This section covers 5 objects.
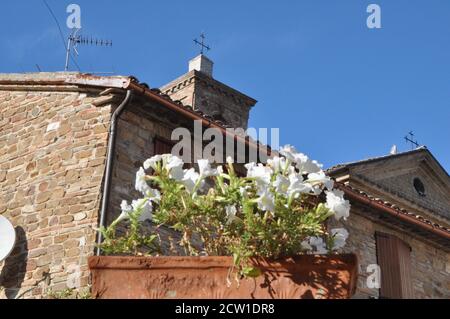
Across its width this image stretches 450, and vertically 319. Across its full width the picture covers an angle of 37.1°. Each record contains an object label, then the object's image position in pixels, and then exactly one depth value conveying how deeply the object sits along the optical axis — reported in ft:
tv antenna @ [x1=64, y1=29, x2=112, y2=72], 43.48
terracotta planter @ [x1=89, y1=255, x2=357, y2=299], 11.87
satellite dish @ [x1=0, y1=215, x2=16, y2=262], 28.27
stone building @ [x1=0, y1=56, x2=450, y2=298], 28.76
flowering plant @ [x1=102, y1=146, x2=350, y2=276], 12.59
